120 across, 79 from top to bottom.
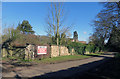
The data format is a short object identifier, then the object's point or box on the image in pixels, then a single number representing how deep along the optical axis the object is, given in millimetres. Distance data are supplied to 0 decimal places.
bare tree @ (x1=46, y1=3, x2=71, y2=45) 23578
